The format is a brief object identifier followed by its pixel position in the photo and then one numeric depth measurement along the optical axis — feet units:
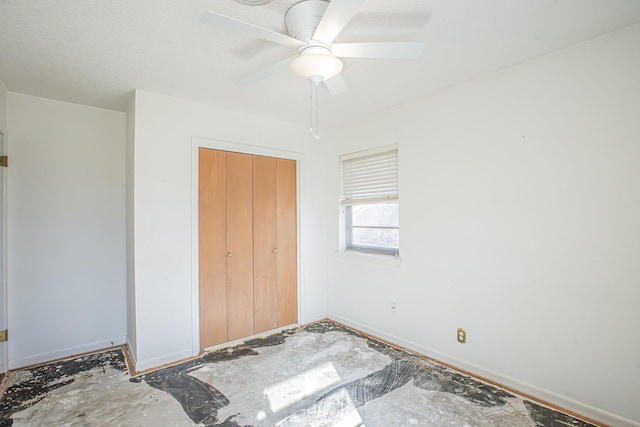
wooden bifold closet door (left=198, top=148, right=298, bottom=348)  10.30
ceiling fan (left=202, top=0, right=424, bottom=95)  4.83
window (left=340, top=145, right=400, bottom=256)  10.86
